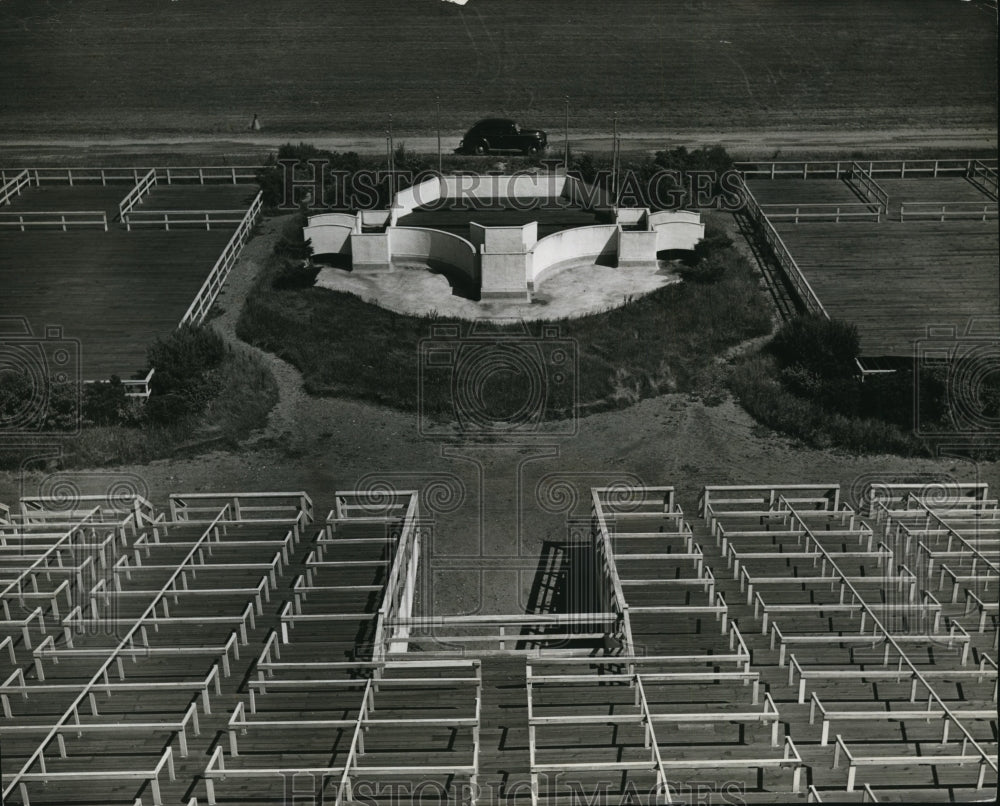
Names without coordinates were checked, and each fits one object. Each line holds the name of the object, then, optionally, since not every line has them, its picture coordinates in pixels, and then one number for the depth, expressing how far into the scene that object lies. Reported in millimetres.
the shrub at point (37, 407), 26109
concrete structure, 33094
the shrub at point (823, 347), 27766
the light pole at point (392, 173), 38294
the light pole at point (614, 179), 39750
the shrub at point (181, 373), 26469
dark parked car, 48000
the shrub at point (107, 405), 26328
